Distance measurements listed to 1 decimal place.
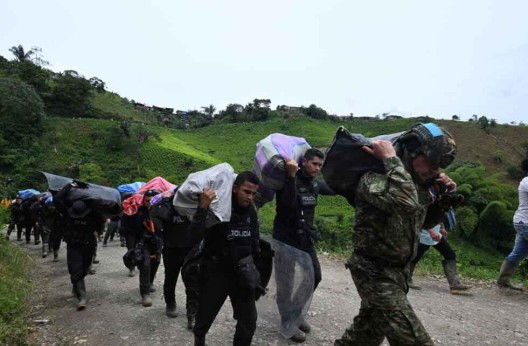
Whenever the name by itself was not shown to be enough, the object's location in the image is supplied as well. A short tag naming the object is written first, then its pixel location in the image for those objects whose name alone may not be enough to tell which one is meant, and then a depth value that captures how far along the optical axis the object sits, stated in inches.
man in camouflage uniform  101.0
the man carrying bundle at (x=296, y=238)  167.9
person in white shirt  236.2
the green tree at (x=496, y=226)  623.2
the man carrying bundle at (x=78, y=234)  236.2
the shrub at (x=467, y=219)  654.5
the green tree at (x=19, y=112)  1702.8
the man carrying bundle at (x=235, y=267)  137.9
